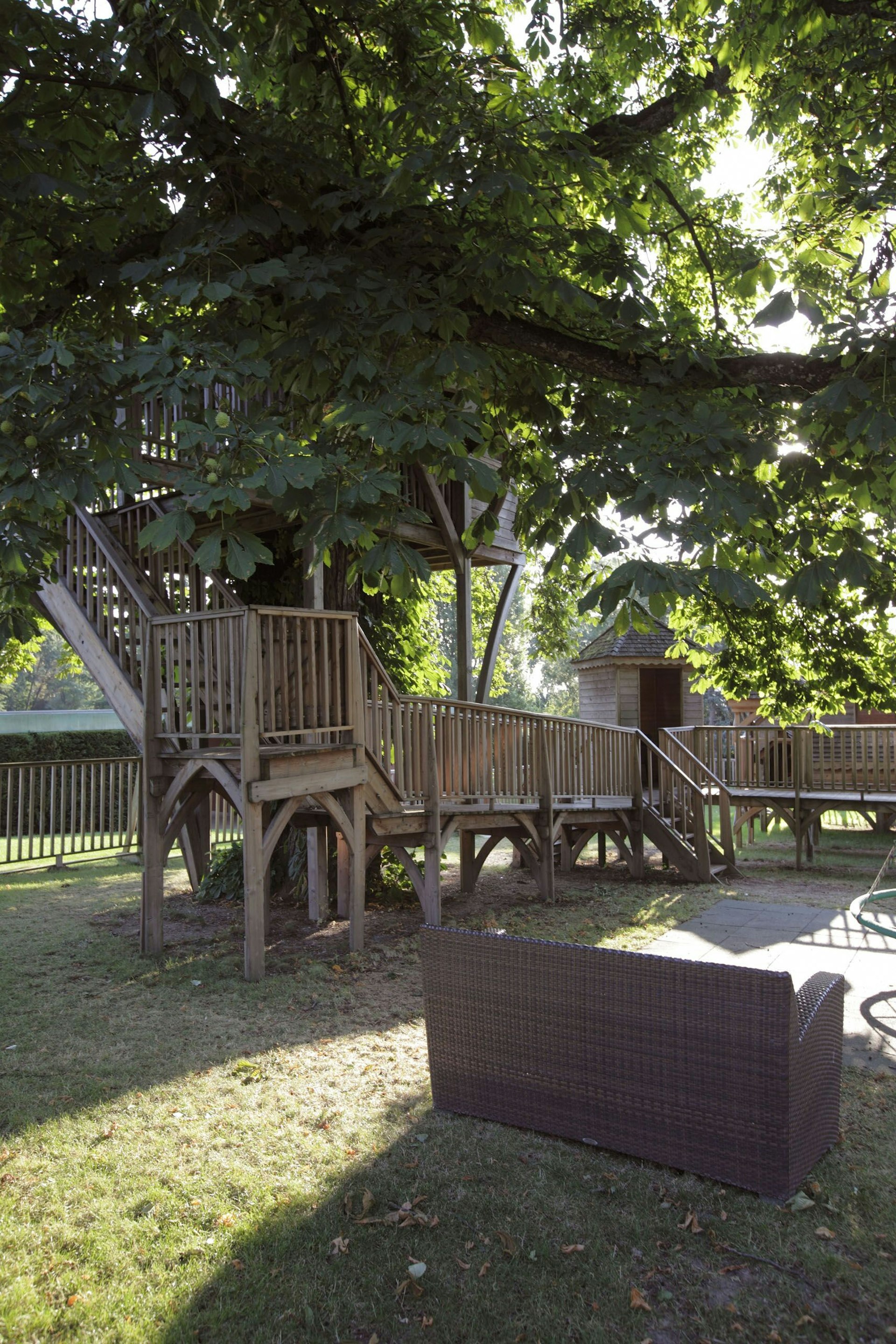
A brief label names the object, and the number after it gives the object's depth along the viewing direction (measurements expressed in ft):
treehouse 25.04
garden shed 73.00
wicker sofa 12.14
